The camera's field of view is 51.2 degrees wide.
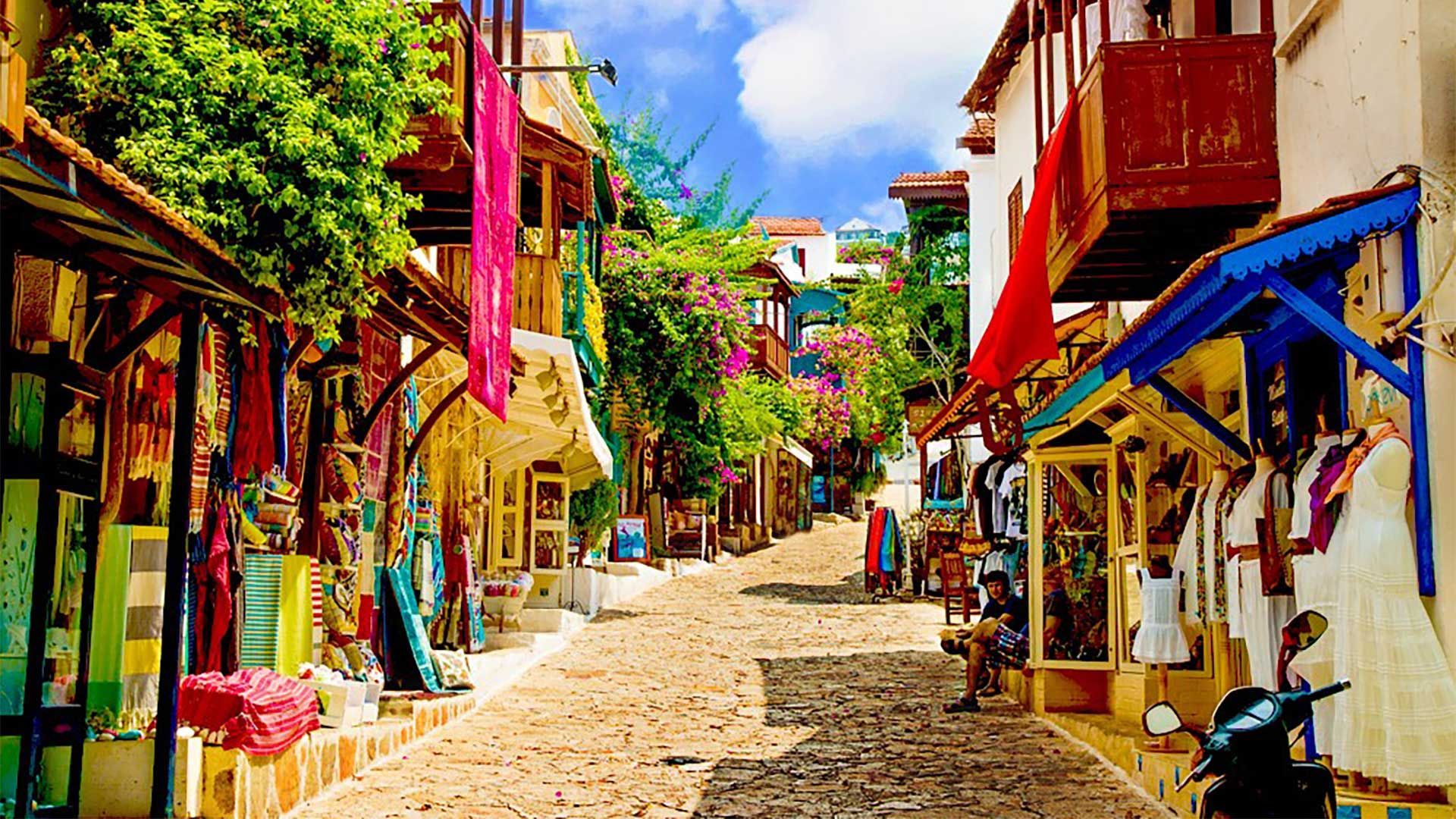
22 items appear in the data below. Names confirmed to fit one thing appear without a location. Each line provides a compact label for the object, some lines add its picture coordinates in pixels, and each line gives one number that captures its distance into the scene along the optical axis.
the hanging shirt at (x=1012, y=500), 16.41
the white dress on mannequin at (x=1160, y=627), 10.65
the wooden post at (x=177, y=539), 7.65
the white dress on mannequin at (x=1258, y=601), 8.42
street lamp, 16.70
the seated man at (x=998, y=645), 14.55
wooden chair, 22.86
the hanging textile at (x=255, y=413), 10.10
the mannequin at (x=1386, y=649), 6.51
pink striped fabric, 8.40
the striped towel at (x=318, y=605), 11.77
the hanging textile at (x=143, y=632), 8.66
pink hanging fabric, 12.37
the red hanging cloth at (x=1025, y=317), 11.34
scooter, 4.80
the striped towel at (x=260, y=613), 10.57
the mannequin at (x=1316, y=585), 7.20
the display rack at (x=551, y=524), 23.66
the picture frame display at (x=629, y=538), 30.00
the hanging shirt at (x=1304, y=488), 7.62
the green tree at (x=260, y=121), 8.21
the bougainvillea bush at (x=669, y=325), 28.44
